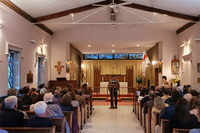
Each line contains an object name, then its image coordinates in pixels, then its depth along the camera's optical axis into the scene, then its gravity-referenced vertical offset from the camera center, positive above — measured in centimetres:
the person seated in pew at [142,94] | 649 -63
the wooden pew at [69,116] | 412 -85
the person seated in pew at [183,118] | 271 -60
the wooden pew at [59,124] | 346 -85
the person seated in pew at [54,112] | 362 -66
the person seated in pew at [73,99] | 499 -60
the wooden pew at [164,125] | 328 -83
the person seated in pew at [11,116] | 296 -60
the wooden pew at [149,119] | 473 -105
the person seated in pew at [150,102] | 493 -66
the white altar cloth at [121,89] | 1246 -86
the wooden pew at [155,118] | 407 -90
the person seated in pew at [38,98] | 418 -47
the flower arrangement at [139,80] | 1569 -38
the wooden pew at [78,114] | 498 -99
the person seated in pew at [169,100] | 461 -59
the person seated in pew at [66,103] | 422 -58
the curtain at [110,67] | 1742 +74
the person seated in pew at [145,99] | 553 -67
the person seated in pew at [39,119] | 281 -62
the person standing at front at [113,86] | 817 -44
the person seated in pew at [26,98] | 460 -52
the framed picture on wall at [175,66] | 1034 +47
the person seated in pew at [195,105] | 337 -52
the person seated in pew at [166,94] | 517 -49
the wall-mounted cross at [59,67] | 1088 +46
